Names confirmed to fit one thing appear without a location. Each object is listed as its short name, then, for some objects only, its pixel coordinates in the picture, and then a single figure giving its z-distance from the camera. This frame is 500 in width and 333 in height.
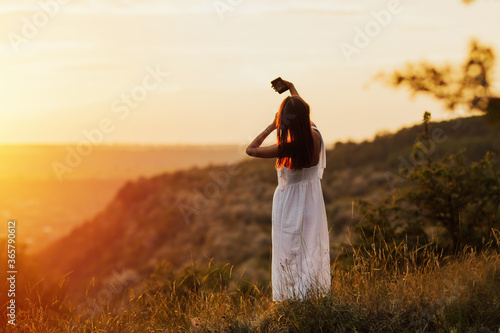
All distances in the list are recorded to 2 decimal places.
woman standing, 9.90
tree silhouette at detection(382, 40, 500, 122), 19.64
